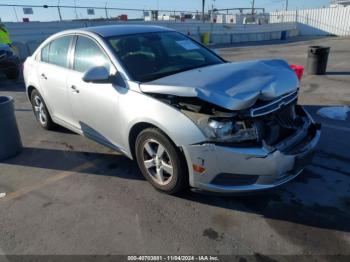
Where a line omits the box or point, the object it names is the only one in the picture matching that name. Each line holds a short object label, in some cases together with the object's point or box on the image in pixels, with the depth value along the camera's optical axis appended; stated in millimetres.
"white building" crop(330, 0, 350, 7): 52153
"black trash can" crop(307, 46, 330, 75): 9336
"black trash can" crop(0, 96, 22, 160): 4334
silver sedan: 2773
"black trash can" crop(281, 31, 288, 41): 31489
